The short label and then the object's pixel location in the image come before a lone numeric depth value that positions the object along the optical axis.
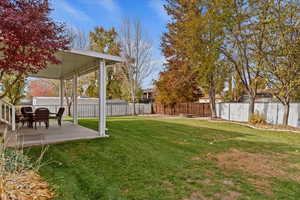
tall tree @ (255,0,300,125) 9.54
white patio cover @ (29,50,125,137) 6.06
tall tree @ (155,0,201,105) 15.85
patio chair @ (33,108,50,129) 7.55
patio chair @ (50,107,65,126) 8.86
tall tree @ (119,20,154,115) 19.30
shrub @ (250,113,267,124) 11.44
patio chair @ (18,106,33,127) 7.84
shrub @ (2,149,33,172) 3.01
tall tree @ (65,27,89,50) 18.50
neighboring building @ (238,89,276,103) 19.67
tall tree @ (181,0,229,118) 11.59
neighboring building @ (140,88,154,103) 29.51
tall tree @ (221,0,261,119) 11.05
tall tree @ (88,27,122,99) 21.33
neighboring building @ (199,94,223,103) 24.06
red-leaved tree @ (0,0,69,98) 3.55
